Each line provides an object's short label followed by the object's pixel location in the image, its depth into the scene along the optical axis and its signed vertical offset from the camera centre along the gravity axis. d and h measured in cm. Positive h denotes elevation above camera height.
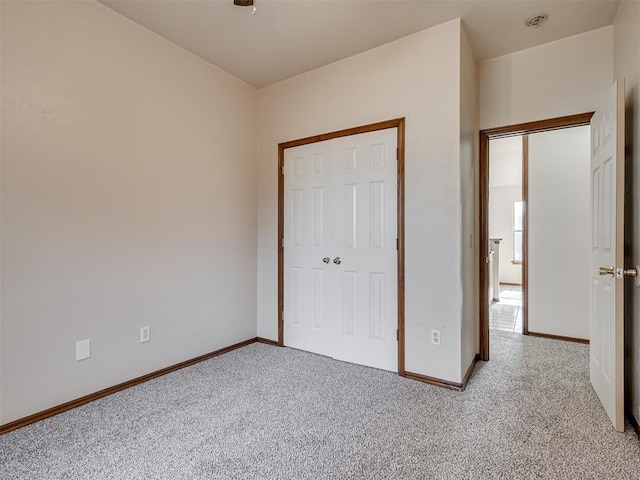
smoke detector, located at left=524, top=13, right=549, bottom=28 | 238 +159
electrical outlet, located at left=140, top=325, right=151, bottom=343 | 256 -72
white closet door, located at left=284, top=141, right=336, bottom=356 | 311 -6
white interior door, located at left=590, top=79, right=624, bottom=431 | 185 -9
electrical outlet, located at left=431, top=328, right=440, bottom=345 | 251 -72
